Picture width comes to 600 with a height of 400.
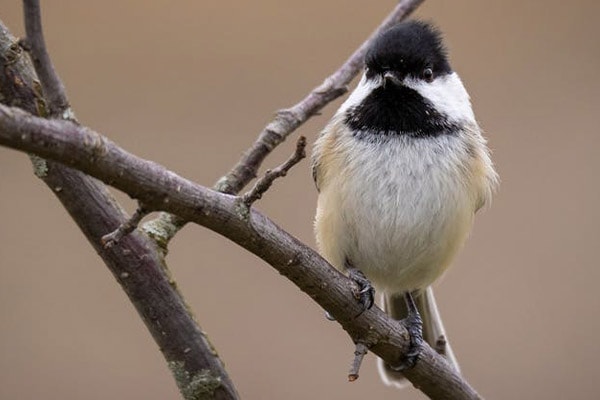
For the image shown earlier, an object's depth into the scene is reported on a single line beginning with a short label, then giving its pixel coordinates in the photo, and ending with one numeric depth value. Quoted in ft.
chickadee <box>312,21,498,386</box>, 10.28
